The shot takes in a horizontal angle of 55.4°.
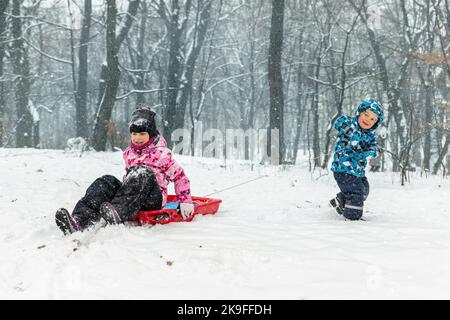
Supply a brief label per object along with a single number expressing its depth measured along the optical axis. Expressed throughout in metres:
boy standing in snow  4.48
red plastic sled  3.69
